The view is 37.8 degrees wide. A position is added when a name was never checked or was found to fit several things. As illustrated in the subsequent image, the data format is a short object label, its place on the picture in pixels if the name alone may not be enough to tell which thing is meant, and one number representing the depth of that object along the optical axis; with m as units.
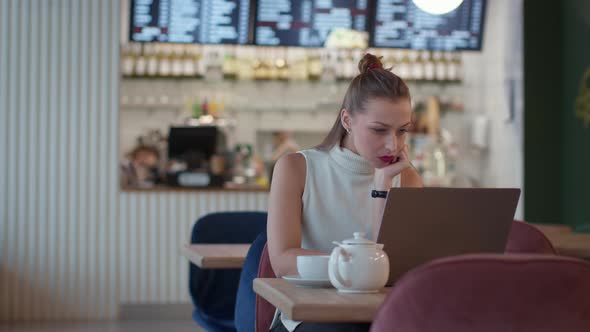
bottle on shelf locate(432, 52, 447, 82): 7.62
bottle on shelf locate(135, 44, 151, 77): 7.39
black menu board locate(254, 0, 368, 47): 6.37
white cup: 1.76
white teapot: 1.62
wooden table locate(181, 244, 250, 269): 2.92
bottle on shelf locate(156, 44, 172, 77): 7.43
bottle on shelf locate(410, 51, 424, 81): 7.58
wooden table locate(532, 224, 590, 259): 2.90
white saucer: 1.74
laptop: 1.69
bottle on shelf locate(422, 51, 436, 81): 7.61
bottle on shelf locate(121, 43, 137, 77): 7.39
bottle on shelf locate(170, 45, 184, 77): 7.41
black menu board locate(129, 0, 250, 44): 6.20
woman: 2.08
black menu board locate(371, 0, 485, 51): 6.52
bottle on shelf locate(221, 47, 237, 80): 7.35
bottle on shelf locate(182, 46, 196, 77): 7.38
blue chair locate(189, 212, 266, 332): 3.64
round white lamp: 4.23
